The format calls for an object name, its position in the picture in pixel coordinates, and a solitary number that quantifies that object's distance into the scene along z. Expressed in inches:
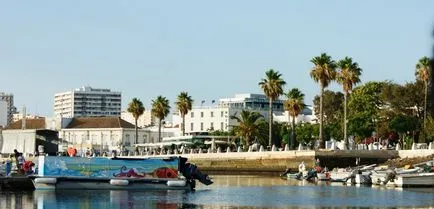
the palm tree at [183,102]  7081.7
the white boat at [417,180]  3117.6
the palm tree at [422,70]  5108.8
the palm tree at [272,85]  5692.9
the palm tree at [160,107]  7170.3
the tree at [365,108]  6190.9
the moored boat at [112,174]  2827.3
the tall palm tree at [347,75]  5078.7
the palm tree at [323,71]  5083.7
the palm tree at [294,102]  5861.2
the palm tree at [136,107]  7406.5
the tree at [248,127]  6220.5
